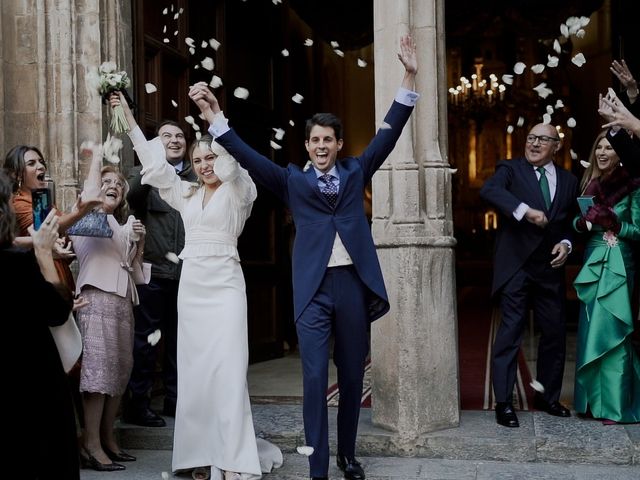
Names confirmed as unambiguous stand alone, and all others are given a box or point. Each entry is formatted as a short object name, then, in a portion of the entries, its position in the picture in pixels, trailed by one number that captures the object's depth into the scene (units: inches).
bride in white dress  204.8
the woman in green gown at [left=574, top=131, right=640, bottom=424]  239.8
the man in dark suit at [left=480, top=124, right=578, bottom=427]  247.0
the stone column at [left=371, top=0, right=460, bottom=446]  233.8
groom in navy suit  198.4
